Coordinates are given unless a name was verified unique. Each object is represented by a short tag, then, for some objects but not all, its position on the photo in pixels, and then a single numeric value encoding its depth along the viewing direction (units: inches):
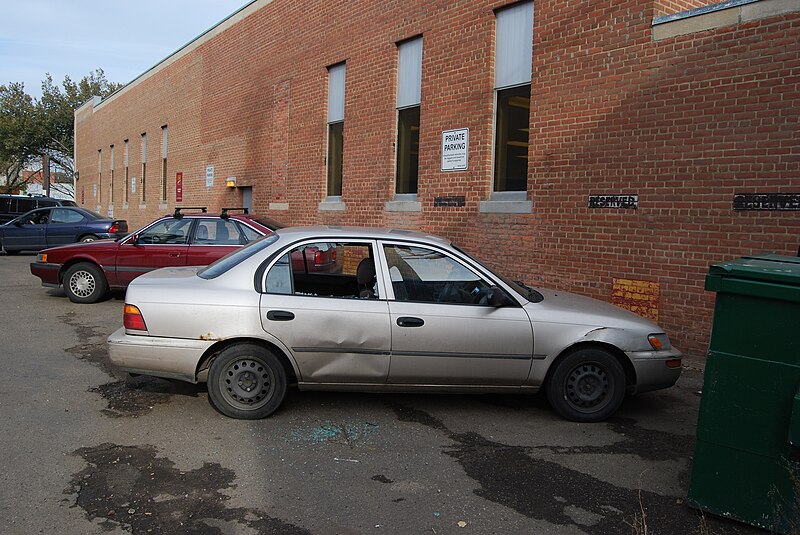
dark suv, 954.1
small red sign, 960.3
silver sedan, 210.1
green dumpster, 140.9
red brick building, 293.7
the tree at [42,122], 1855.3
